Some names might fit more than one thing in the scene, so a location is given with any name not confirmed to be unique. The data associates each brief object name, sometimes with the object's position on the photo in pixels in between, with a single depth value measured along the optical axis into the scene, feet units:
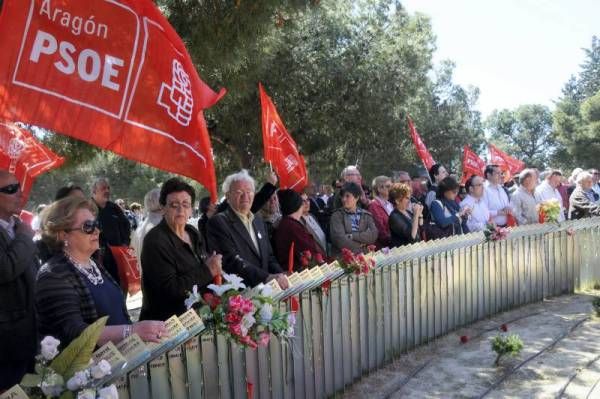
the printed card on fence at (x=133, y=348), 9.00
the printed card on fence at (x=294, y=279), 14.72
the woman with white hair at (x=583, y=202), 35.01
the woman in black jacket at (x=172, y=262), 12.75
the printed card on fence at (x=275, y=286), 13.52
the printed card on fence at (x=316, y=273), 15.85
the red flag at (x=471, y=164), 43.24
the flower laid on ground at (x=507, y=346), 19.86
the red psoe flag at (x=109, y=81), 9.33
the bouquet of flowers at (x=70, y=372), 7.52
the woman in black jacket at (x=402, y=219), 23.81
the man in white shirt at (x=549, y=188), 33.58
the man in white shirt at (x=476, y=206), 28.48
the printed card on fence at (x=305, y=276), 15.29
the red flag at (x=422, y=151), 36.19
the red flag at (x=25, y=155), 18.12
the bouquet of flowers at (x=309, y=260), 16.96
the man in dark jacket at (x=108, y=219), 24.65
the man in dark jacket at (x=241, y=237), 15.63
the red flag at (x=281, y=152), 23.63
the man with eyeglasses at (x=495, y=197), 30.22
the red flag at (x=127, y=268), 22.33
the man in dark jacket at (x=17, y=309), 10.21
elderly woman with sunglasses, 9.59
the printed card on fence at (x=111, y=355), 8.59
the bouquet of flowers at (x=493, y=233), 26.73
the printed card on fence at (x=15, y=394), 7.39
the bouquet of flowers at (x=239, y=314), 11.06
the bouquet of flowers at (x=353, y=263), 17.70
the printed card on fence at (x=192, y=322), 10.70
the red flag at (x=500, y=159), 47.31
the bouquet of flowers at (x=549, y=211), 30.58
